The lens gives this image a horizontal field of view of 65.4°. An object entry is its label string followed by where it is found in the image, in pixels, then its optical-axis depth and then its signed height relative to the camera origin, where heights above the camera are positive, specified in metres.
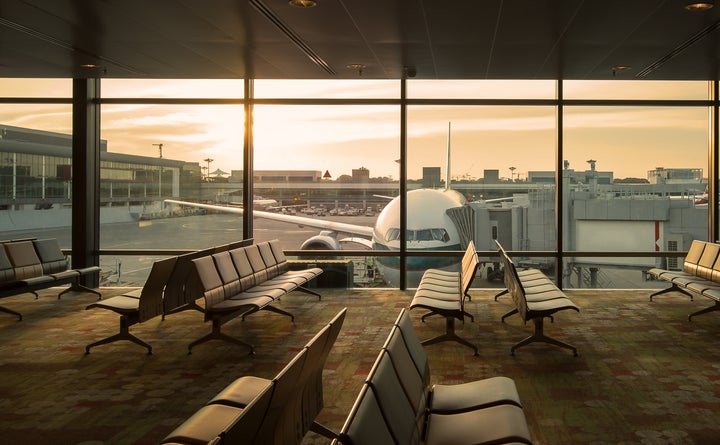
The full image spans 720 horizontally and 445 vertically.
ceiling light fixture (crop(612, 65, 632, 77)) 6.56 +1.69
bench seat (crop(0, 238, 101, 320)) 6.43 -0.81
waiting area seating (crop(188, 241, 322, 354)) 5.02 -0.80
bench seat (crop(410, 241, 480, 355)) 4.97 -0.85
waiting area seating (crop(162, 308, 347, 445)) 1.74 -0.81
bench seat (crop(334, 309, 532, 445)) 1.74 -0.83
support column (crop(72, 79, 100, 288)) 8.26 +0.50
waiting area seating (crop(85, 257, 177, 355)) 4.90 -0.90
